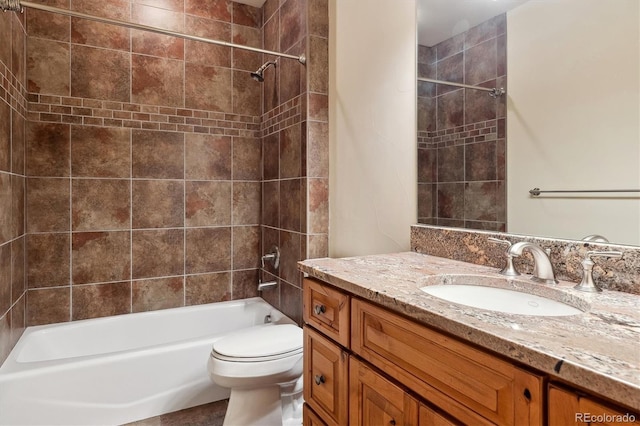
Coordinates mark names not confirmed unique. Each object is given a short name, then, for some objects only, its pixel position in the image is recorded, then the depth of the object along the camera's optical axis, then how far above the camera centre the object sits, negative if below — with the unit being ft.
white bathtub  5.28 -2.66
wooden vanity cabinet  2.12 -1.23
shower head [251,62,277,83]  7.67 +3.02
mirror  3.37 +1.09
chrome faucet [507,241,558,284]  3.43 -0.50
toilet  5.29 -2.42
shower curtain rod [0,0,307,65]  5.03 +3.01
